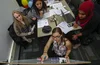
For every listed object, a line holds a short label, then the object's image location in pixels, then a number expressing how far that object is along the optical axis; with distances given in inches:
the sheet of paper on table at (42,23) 105.1
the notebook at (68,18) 107.3
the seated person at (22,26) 102.7
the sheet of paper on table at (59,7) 114.2
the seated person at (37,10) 112.0
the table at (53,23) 99.8
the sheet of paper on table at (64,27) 102.0
